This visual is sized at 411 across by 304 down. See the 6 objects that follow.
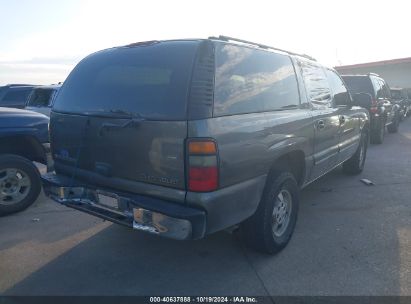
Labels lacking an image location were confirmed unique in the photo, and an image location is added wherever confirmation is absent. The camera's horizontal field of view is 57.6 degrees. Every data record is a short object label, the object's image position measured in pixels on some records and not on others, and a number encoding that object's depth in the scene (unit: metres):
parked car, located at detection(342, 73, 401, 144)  9.59
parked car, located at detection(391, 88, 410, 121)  14.53
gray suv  2.70
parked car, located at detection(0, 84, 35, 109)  11.84
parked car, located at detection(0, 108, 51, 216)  4.77
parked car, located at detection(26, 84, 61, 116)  10.17
